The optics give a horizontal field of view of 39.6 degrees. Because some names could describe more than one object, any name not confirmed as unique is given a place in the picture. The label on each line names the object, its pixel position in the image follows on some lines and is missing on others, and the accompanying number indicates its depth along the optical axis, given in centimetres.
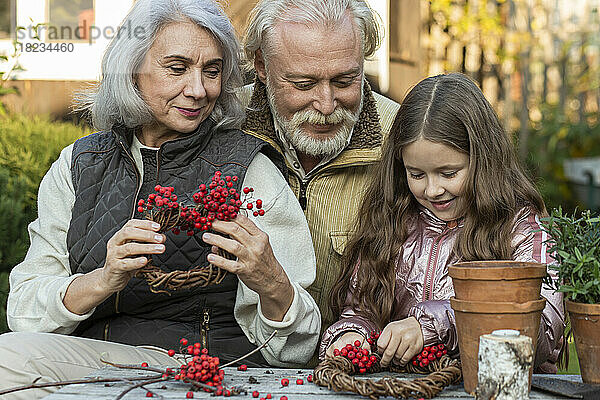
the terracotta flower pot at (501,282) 200
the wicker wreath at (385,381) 204
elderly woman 278
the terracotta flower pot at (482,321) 201
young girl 268
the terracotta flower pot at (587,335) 208
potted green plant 208
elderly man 316
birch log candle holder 179
